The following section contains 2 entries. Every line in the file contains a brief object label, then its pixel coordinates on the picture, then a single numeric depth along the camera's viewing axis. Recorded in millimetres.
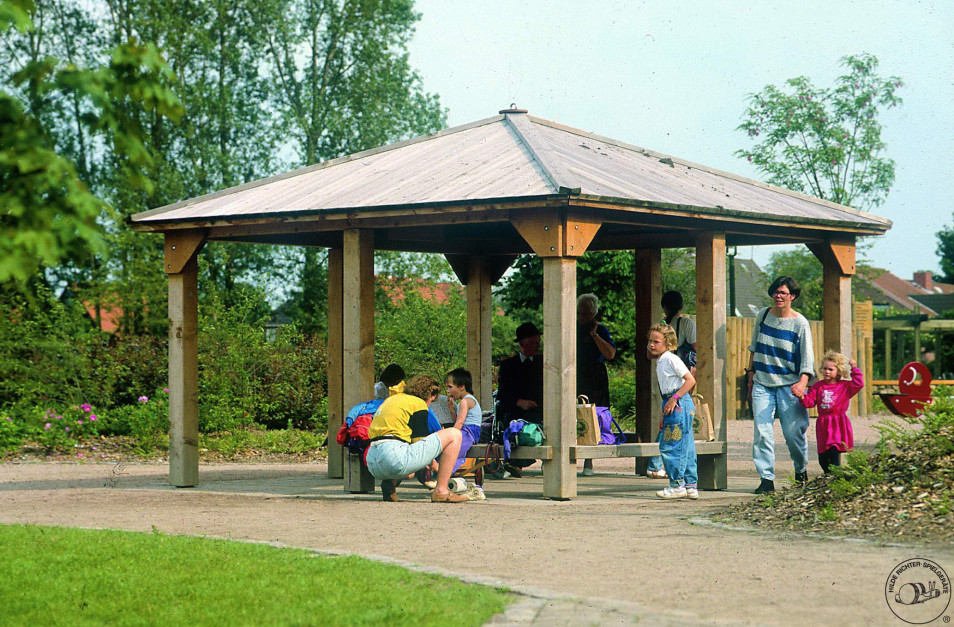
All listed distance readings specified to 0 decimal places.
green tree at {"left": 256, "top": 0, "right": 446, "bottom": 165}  36656
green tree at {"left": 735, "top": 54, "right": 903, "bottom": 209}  32219
